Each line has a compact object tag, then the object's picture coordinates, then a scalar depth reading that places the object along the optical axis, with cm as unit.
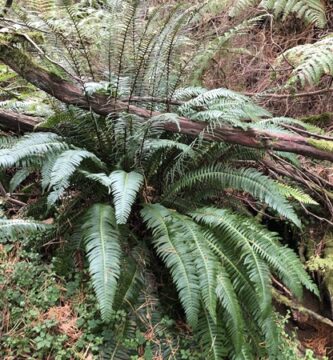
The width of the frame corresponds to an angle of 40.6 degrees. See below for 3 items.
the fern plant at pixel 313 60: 366
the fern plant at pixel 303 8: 465
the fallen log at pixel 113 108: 309
